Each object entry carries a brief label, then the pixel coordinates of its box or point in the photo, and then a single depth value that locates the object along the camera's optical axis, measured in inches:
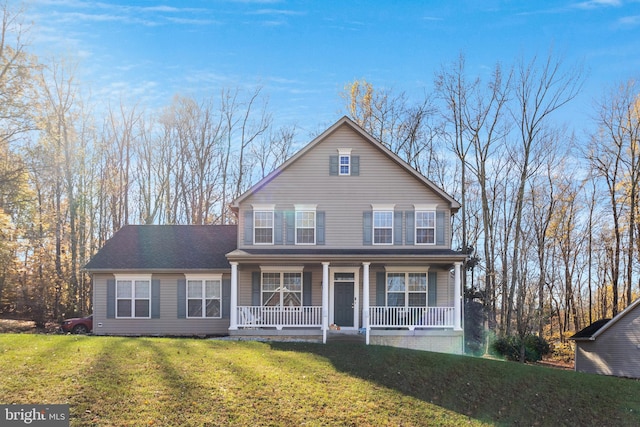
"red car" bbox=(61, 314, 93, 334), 988.6
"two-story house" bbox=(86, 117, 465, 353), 842.8
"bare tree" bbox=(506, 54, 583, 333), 1241.8
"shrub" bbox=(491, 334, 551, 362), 1128.0
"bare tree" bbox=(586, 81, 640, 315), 1230.9
